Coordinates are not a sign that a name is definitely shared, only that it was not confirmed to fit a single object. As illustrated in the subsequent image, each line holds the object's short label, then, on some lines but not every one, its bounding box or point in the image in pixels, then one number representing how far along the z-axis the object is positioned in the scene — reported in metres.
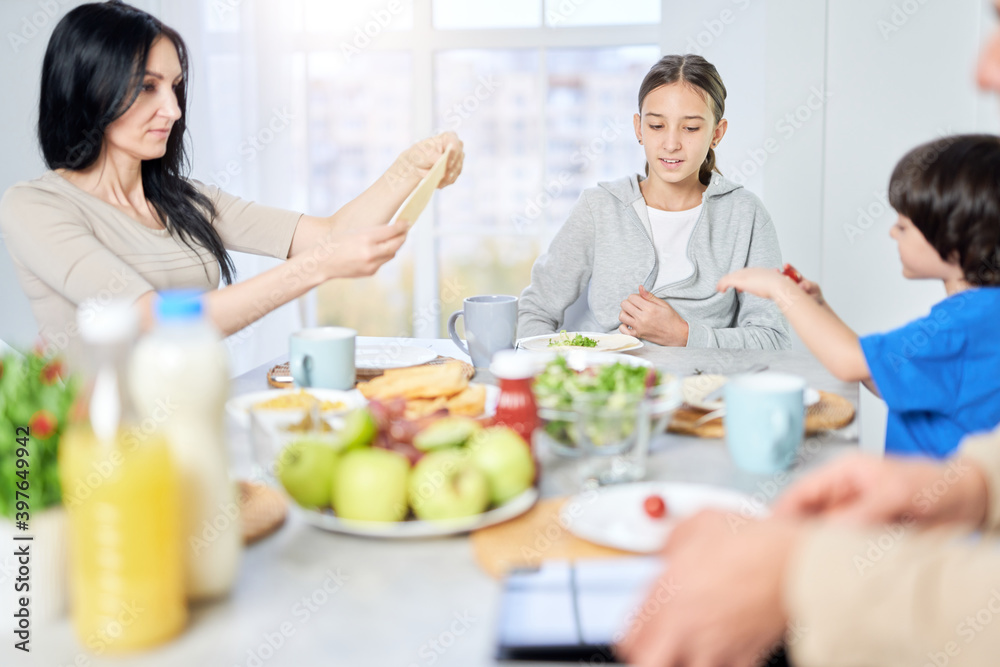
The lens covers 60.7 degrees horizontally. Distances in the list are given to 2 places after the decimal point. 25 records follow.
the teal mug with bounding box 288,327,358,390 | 1.35
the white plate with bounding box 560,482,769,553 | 0.82
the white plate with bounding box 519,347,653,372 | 1.41
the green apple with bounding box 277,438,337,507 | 0.86
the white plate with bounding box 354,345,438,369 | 1.61
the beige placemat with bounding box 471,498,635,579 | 0.80
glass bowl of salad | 0.96
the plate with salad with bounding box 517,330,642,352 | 1.73
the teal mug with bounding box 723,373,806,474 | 1.01
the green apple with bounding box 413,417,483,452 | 0.91
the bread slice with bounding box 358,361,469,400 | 1.24
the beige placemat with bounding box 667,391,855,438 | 1.18
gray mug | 1.54
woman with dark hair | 1.55
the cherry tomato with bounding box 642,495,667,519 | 0.87
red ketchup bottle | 1.07
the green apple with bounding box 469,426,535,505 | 0.88
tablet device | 0.65
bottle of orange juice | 0.63
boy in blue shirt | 1.29
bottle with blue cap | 0.67
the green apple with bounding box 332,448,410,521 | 0.84
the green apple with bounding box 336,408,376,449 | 0.89
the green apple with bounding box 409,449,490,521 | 0.84
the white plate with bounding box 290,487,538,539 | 0.83
